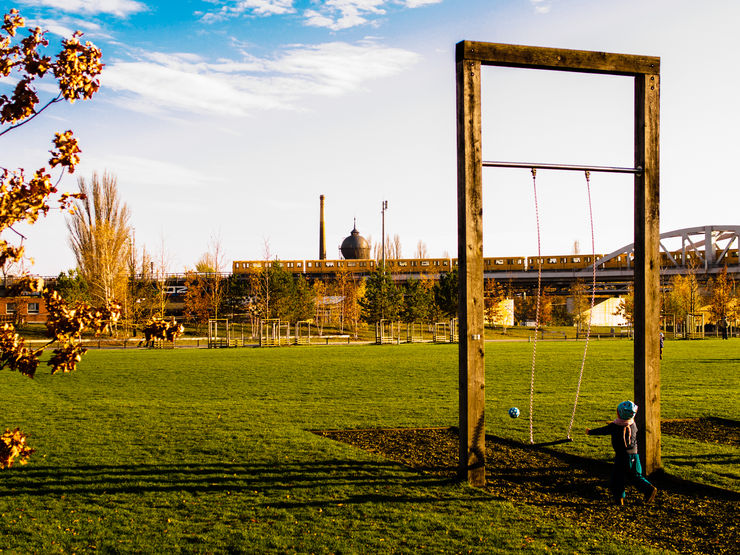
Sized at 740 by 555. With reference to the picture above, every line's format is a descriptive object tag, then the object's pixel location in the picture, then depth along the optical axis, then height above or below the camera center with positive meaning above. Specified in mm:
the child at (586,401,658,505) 7535 -1837
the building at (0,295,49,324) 69688 -1364
